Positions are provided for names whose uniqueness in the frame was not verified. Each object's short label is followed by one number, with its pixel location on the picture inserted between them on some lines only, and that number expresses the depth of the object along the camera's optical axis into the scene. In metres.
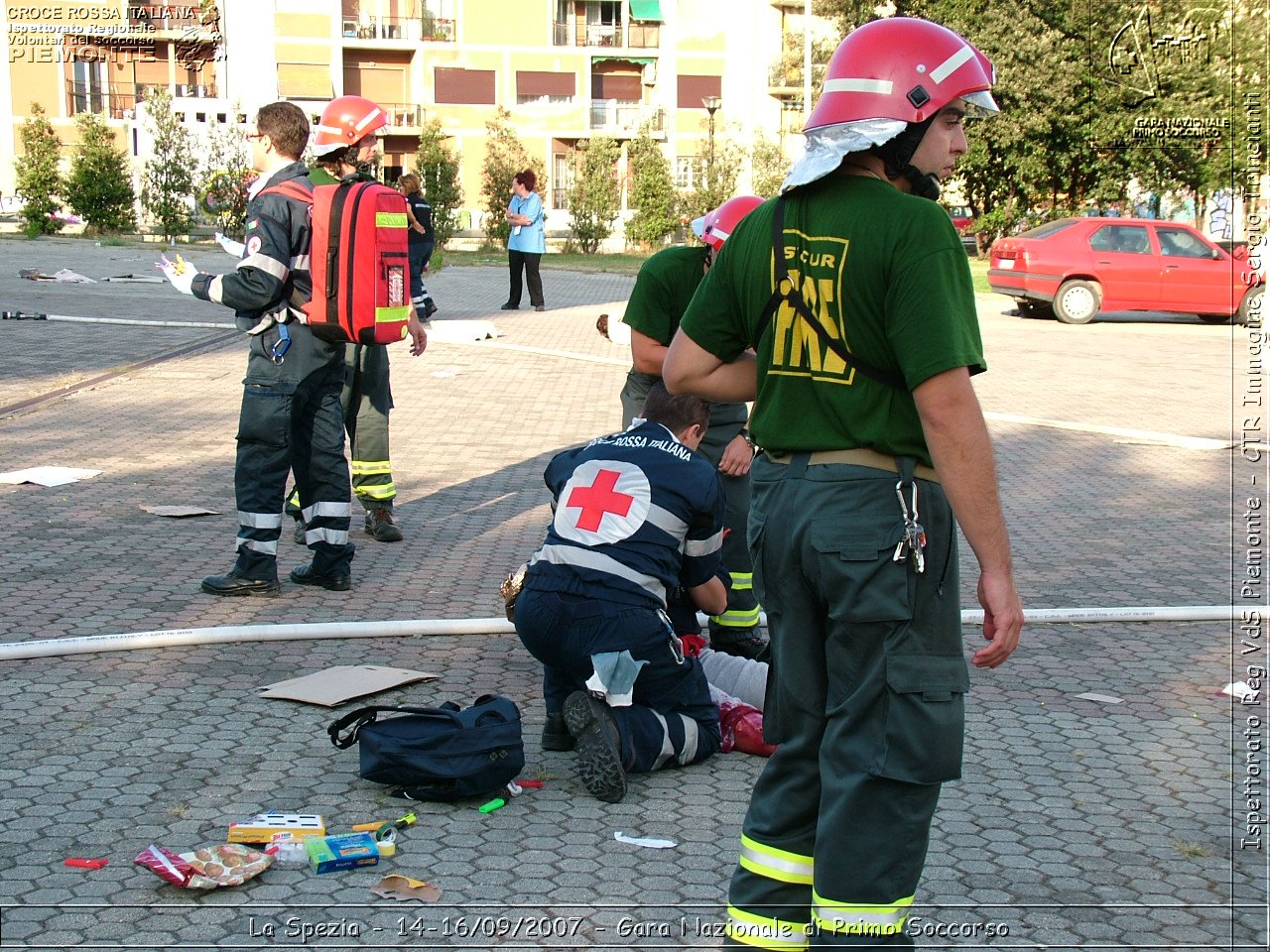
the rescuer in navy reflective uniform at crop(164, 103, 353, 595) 6.22
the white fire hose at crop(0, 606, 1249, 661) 5.46
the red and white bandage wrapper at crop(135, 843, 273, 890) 3.50
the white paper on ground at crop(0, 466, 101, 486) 8.68
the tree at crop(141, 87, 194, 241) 41.78
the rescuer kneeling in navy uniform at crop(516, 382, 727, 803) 4.41
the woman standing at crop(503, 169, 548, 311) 21.83
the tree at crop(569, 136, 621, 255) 49.16
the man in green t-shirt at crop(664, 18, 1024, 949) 2.65
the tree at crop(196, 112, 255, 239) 38.00
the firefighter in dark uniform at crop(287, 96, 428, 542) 7.71
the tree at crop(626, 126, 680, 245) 47.88
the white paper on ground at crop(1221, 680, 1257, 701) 5.41
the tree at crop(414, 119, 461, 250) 47.16
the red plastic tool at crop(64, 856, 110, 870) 3.63
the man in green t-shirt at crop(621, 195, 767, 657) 5.38
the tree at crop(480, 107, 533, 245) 49.25
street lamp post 46.40
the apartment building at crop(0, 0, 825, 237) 64.75
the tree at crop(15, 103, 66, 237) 44.62
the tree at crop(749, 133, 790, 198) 46.62
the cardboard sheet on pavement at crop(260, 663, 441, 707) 5.03
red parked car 23.03
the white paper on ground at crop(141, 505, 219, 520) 8.07
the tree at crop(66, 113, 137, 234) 43.81
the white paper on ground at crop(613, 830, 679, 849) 3.95
